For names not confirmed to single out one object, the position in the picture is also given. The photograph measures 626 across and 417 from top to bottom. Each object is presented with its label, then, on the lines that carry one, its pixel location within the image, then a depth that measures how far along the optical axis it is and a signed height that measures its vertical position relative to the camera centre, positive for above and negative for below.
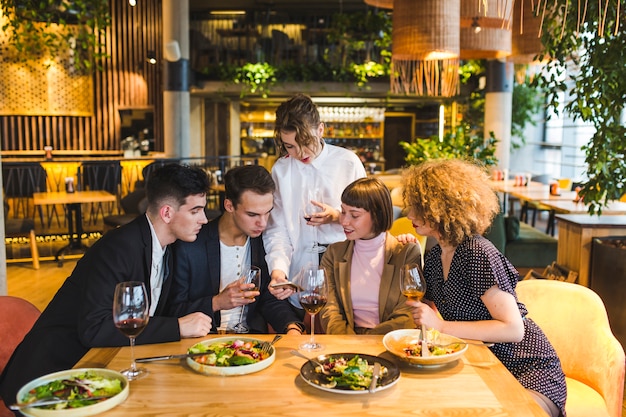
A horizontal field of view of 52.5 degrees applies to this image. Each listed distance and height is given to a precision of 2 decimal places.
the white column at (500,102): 11.45 +0.48
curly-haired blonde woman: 2.29 -0.56
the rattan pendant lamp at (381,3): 5.11 +1.01
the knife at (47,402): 1.66 -0.73
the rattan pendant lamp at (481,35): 5.07 +0.88
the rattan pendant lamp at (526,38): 5.41 +0.85
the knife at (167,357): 2.06 -0.76
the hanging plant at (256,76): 12.31 +0.98
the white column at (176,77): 11.10 +0.86
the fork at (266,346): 2.13 -0.74
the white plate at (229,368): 1.97 -0.75
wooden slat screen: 14.32 +1.03
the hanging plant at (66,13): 7.70 +1.42
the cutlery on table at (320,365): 1.95 -0.75
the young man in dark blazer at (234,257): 2.79 -0.59
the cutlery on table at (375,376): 1.83 -0.73
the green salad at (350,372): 1.87 -0.75
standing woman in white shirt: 3.09 -0.28
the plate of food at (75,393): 1.68 -0.74
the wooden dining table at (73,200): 7.86 -0.92
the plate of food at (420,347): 2.03 -0.73
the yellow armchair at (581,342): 2.53 -0.87
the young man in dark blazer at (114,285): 2.26 -0.61
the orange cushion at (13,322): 2.51 -0.79
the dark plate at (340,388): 1.84 -0.75
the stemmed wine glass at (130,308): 1.91 -0.55
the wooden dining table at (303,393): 1.75 -0.77
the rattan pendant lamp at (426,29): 4.64 +0.74
